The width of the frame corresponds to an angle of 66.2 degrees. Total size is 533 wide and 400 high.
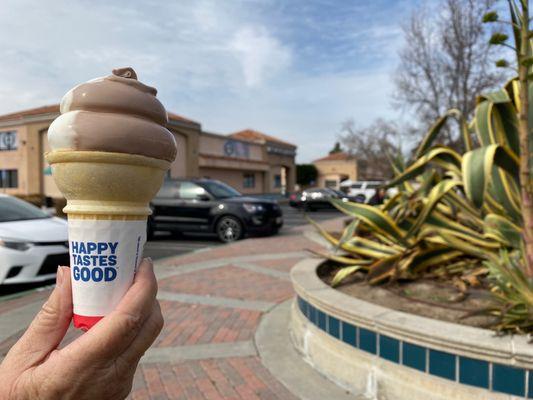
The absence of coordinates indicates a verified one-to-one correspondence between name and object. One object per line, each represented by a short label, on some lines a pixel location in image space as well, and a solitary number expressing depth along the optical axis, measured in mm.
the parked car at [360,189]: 27828
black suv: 10055
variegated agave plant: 3688
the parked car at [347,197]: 21873
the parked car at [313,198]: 23391
